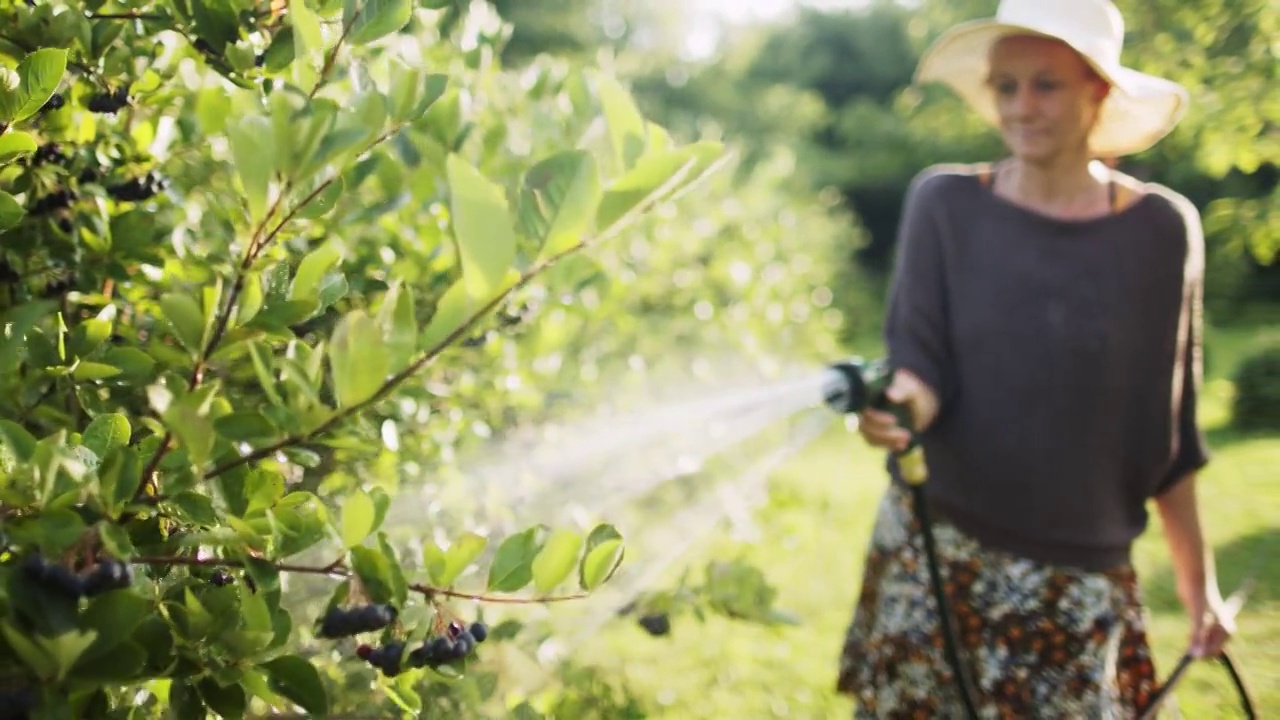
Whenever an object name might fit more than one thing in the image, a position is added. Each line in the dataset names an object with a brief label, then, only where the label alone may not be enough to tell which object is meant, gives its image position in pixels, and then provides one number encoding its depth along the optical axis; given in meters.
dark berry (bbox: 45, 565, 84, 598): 0.69
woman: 2.23
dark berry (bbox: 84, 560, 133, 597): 0.71
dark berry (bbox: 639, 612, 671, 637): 1.62
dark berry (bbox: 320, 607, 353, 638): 0.84
